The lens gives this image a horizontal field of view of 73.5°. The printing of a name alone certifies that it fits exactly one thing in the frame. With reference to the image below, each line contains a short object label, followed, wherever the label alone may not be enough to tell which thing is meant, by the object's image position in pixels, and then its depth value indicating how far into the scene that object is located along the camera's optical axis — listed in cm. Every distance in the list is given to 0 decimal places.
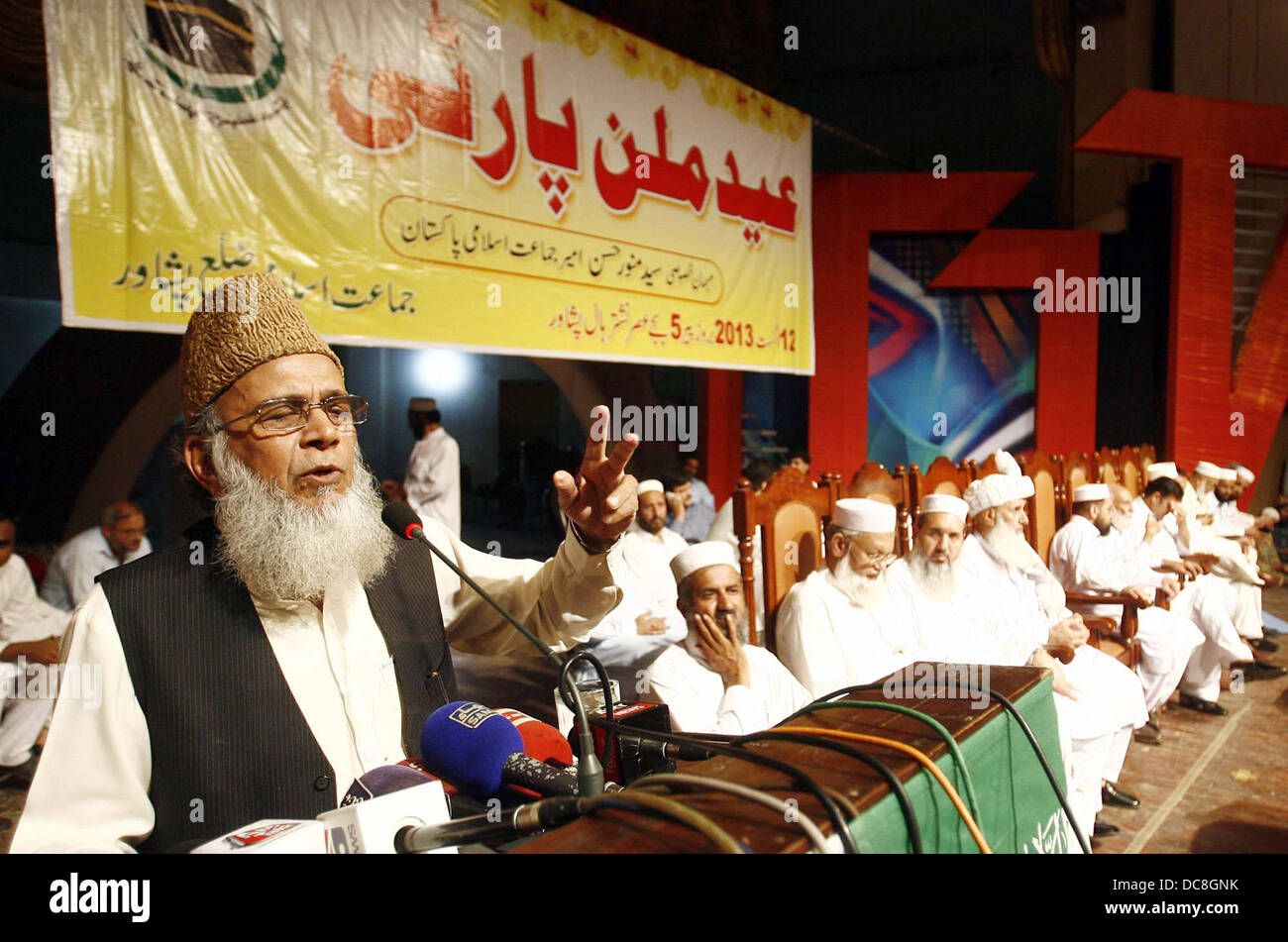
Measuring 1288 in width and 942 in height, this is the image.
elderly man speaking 118
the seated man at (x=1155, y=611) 468
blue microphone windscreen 98
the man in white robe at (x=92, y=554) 439
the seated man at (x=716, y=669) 256
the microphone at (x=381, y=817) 77
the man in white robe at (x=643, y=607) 398
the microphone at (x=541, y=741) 103
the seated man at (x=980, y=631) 332
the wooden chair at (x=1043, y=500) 525
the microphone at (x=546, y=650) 86
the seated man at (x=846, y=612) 297
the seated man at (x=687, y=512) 626
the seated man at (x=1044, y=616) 336
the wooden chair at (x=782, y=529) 310
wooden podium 76
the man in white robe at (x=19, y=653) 388
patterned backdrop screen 919
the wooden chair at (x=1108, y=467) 652
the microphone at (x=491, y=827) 78
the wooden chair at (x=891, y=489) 389
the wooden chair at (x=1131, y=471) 707
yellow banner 311
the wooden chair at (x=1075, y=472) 596
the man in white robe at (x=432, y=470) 635
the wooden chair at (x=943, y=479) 432
